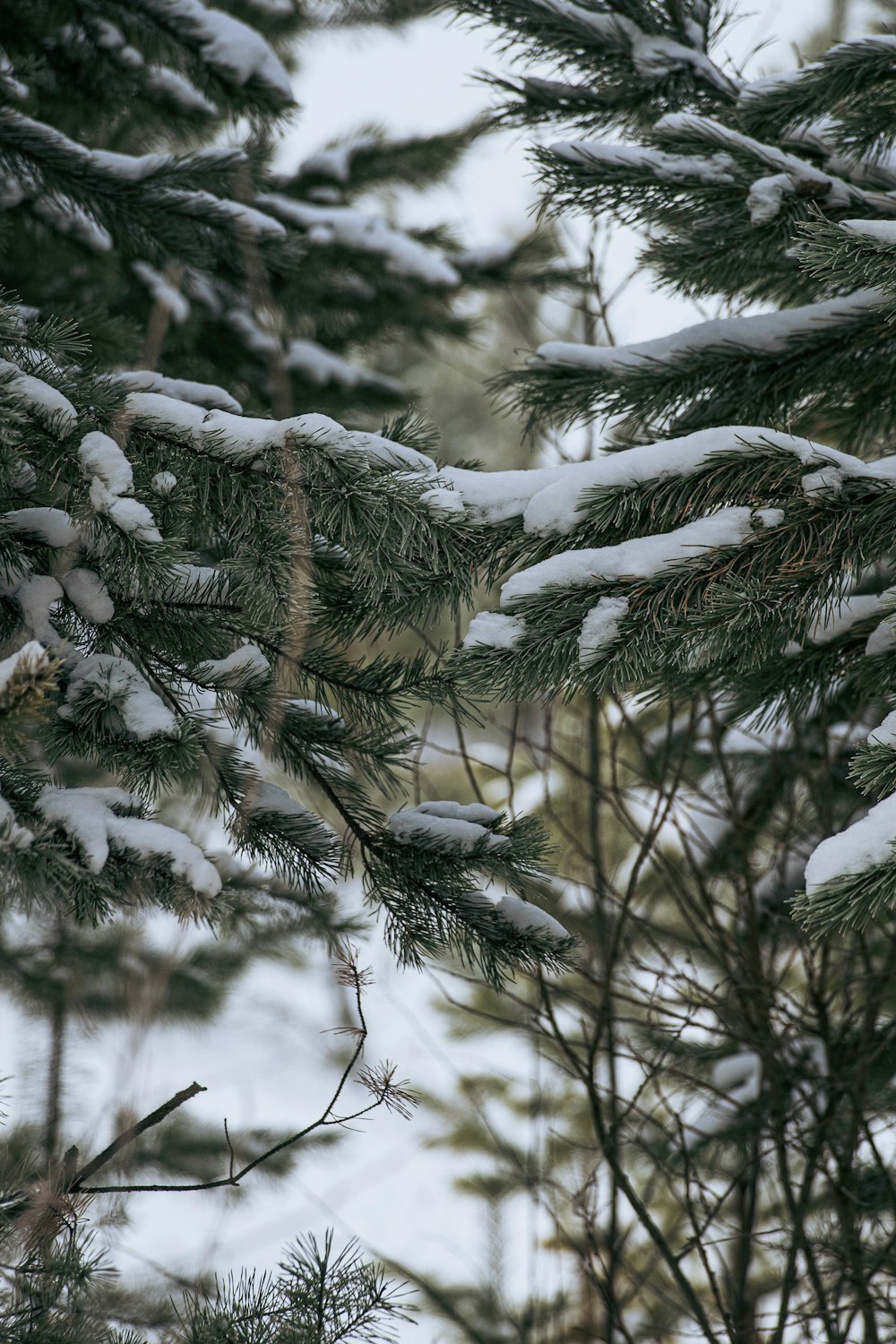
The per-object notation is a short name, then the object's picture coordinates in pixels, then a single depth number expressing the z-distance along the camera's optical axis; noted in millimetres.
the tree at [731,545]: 7662
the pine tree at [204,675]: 7612
